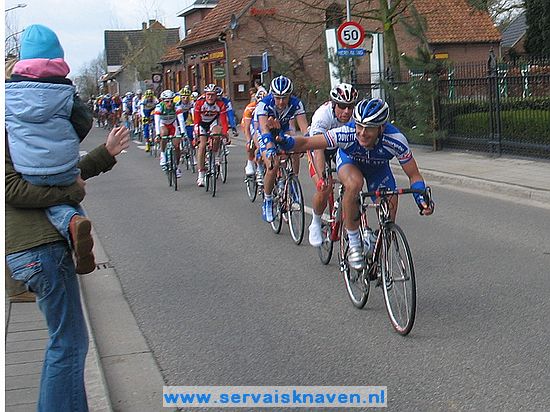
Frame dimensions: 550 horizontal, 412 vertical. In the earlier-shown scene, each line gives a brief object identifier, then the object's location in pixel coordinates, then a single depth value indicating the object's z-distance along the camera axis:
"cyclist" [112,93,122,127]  44.50
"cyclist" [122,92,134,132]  39.84
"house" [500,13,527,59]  55.19
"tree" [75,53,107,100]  108.87
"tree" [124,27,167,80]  73.25
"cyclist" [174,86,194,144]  17.14
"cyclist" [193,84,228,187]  15.17
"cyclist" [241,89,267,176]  14.36
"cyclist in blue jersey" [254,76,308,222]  9.95
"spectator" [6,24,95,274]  3.84
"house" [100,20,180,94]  74.00
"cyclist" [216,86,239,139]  15.30
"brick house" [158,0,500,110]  43.88
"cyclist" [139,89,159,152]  23.55
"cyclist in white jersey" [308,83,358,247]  8.05
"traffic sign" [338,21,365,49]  21.53
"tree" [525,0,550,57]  29.64
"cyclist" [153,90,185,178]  17.75
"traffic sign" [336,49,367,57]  21.72
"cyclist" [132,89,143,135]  34.97
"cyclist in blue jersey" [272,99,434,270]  6.28
